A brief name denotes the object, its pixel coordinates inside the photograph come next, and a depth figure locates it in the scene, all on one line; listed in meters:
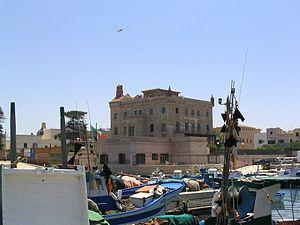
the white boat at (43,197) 6.55
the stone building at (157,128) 81.31
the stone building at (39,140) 106.06
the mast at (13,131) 12.97
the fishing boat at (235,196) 13.30
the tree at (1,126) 87.77
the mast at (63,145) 12.62
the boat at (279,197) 27.22
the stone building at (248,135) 129.73
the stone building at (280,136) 126.71
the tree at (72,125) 90.09
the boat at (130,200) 18.81
